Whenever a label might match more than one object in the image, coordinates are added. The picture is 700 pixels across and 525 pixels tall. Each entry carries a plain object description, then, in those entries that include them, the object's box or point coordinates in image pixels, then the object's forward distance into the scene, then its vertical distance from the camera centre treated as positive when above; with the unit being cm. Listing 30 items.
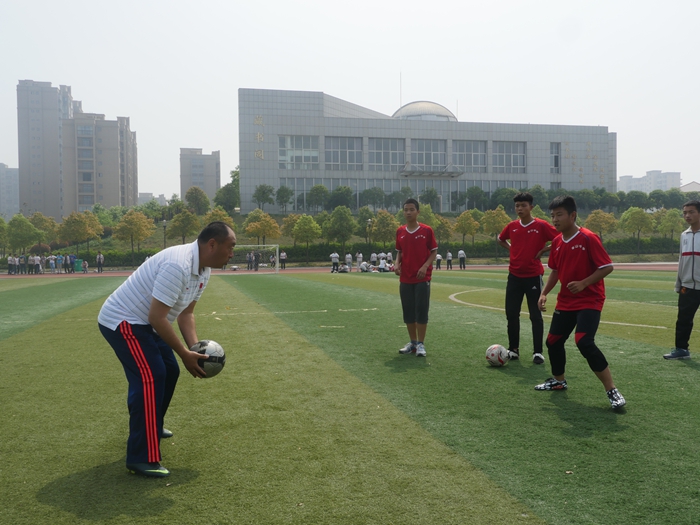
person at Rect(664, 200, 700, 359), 830 -62
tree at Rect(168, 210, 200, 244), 6819 +214
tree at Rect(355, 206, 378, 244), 7025 +247
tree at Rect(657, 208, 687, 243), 7169 +197
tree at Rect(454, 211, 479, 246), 6906 +183
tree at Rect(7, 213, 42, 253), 6225 +99
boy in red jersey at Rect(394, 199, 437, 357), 861 -48
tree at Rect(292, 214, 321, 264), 6284 +122
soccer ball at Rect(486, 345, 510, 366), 766 -157
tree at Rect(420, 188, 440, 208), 9944 +777
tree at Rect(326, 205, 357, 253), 6456 +168
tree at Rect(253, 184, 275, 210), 9619 +804
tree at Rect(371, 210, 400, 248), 6525 +144
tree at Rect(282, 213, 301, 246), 6956 +200
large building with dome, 10044 +1647
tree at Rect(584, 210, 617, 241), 7438 +212
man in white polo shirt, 413 -59
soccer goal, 5362 -187
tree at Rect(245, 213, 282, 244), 6638 +156
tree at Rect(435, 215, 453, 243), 6869 +111
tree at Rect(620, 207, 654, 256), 7106 +211
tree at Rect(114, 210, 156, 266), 6241 +156
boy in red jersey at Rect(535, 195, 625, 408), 571 -53
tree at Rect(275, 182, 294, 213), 9638 +787
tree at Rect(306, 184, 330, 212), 9675 +785
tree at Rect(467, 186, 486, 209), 10200 +794
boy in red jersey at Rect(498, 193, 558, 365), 802 -41
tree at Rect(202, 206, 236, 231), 7131 +340
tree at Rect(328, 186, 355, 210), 9681 +764
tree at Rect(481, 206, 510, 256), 6900 +228
